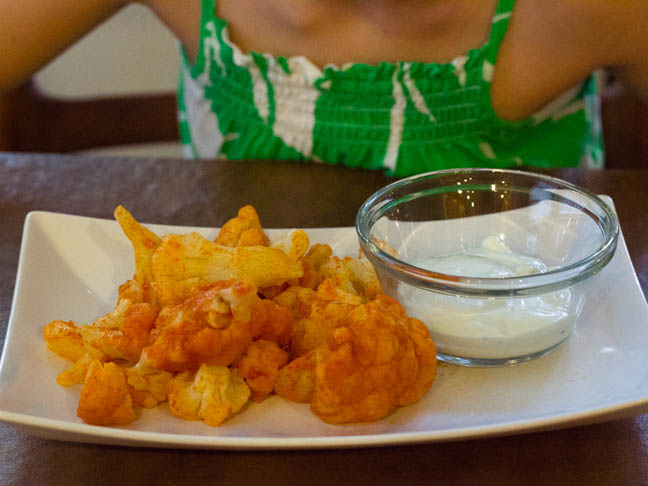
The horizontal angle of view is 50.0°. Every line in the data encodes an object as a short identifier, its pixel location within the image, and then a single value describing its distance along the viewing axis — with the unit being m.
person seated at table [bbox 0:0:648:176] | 0.99
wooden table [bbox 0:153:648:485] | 0.47
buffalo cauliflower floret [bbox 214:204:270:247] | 0.64
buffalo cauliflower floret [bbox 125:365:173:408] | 0.51
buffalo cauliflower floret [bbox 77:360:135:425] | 0.48
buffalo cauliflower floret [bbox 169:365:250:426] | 0.49
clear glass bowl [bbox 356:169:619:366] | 0.54
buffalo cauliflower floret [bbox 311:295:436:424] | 0.48
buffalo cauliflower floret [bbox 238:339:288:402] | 0.51
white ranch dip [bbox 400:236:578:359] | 0.54
